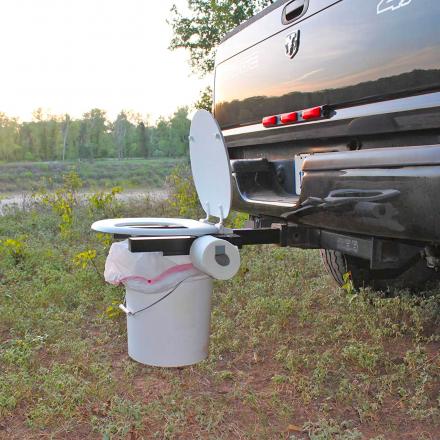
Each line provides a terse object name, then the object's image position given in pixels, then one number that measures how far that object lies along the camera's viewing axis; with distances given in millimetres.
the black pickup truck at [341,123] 1802
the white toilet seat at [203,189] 2281
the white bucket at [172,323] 2348
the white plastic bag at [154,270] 2301
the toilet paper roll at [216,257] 2111
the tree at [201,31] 12306
